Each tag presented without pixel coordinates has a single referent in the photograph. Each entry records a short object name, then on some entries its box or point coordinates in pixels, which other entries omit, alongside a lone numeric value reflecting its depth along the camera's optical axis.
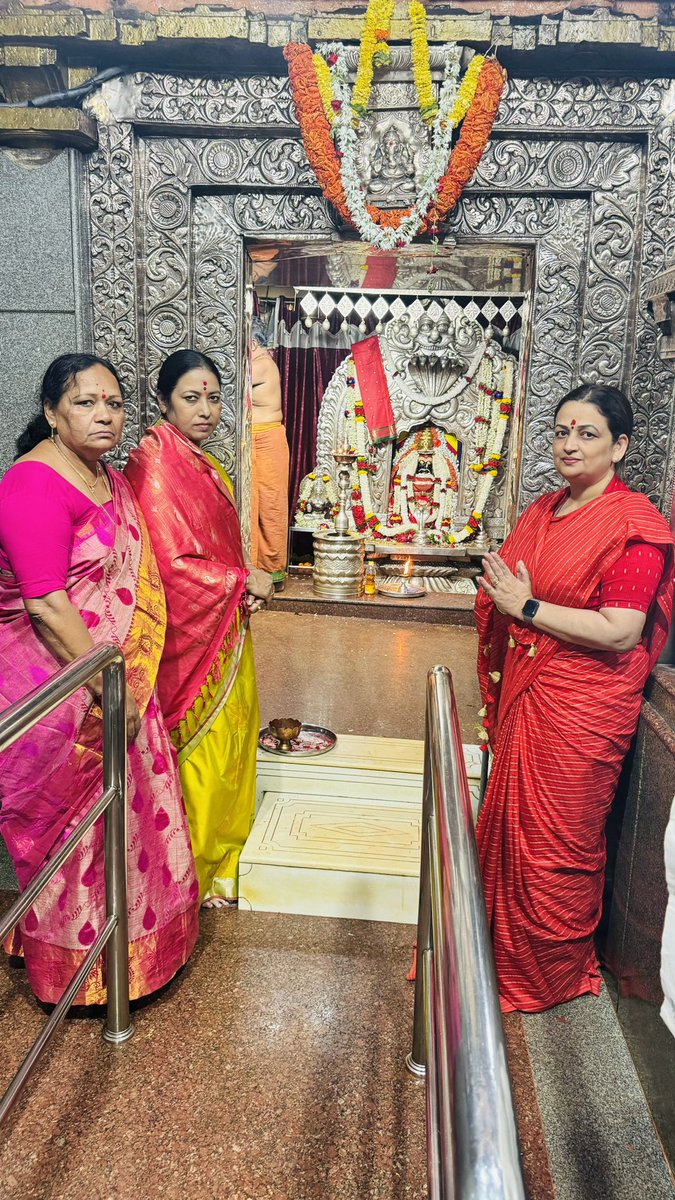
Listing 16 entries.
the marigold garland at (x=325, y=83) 4.06
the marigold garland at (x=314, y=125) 4.04
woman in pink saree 2.00
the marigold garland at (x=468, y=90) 3.99
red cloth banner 7.79
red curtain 7.82
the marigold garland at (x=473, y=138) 4.02
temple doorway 7.65
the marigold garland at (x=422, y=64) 3.95
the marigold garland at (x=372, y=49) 3.98
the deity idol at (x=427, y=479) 8.03
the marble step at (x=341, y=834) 2.70
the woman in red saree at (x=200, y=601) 2.51
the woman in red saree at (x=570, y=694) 2.21
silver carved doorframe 4.12
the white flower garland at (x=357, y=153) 4.07
